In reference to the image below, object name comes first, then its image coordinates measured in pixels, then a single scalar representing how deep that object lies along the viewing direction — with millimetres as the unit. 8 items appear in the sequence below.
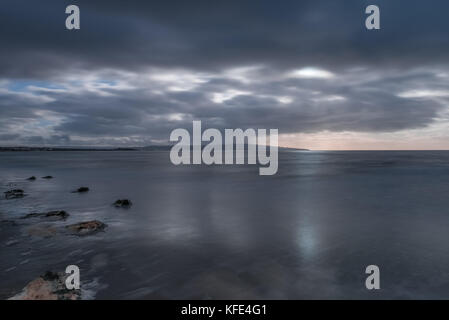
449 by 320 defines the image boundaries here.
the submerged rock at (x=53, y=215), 17634
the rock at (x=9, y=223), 15875
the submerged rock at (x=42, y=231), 13678
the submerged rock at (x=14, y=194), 25731
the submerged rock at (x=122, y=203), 22556
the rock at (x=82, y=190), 30803
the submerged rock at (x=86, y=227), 14266
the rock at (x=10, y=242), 12515
